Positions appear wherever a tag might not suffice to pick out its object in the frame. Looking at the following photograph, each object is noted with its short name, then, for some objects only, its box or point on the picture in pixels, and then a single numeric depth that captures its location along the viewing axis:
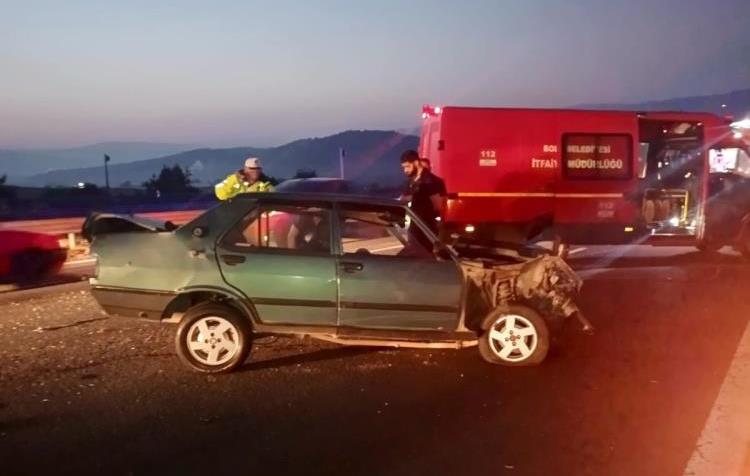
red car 11.23
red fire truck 12.61
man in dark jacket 9.17
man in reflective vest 10.06
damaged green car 6.50
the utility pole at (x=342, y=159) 30.90
